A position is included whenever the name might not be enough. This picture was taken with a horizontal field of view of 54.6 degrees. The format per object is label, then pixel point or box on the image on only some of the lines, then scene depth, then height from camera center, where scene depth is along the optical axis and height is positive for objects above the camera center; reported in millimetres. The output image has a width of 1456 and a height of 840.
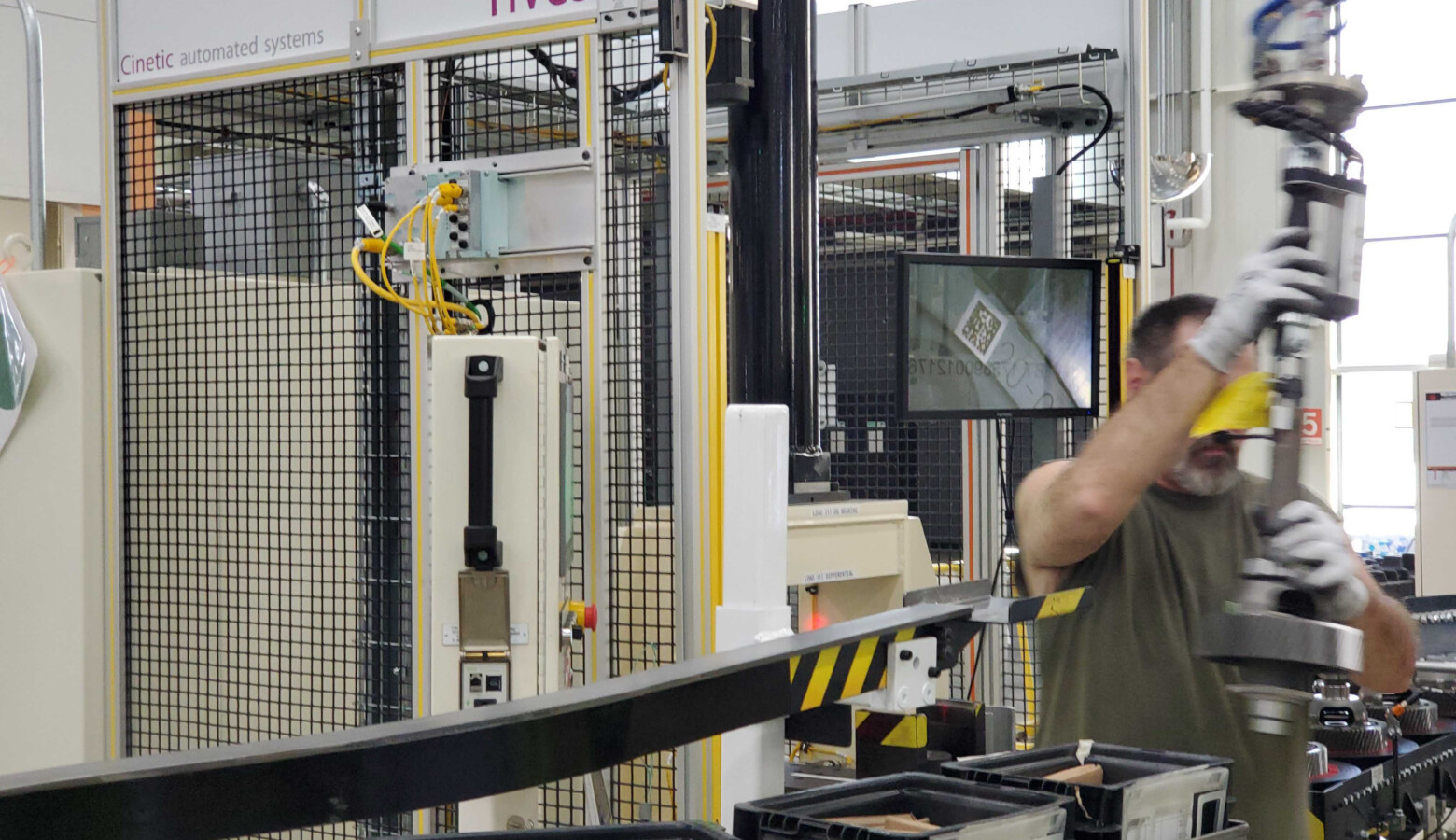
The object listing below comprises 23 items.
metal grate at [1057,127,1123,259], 4781 +717
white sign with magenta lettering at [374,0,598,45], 3119 +931
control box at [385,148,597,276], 3133 +476
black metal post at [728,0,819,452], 3559 +533
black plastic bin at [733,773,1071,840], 1458 -427
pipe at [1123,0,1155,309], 4246 +844
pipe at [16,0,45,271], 3779 +789
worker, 2141 -257
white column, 2021 -142
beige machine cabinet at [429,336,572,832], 2836 -256
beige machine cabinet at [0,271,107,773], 3680 -293
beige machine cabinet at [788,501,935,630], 3471 -355
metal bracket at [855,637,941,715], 1703 -317
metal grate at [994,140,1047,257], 5031 +822
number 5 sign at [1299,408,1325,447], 6805 -56
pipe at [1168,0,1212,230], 6930 +1631
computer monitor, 3672 +223
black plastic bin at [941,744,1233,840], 1582 -433
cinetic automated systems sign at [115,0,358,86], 3436 +980
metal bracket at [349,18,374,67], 3369 +914
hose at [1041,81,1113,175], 4383 +949
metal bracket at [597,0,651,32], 3033 +876
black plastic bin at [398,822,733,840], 1350 -396
